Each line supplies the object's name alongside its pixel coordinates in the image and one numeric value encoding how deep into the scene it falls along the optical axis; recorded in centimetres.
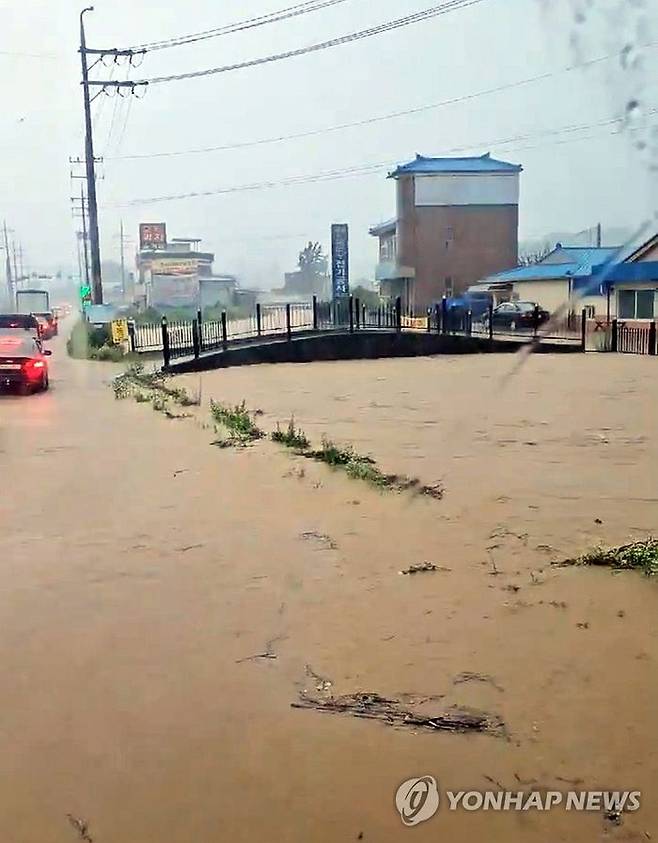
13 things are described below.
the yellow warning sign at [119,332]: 2970
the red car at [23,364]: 1994
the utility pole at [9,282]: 6252
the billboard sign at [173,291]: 5619
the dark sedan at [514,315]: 2858
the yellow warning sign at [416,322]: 3164
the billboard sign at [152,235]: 6153
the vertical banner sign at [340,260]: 3700
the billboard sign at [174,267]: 5675
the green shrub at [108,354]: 2898
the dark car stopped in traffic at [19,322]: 3345
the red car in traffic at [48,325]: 4453
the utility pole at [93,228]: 3089
